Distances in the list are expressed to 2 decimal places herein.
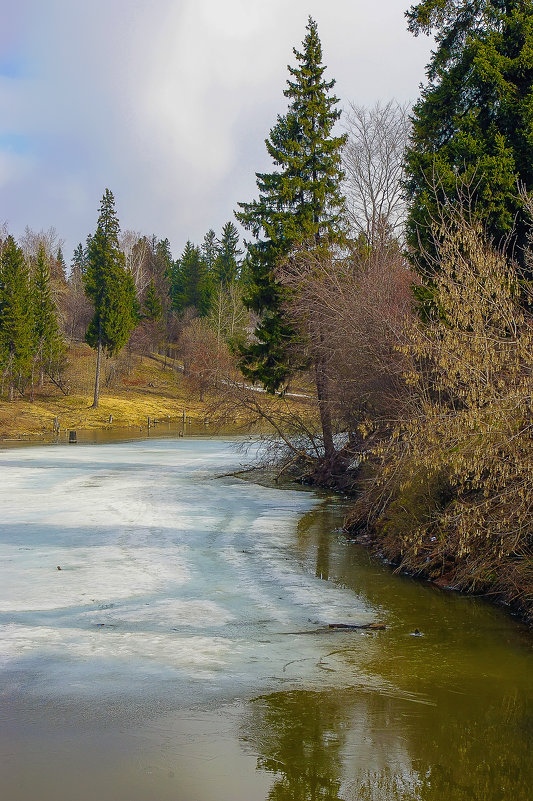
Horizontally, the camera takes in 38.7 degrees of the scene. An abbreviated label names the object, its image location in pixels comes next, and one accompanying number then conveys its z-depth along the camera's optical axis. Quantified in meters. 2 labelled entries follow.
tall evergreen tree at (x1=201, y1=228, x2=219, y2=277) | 113.38
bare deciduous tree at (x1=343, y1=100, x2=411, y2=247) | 38.66
